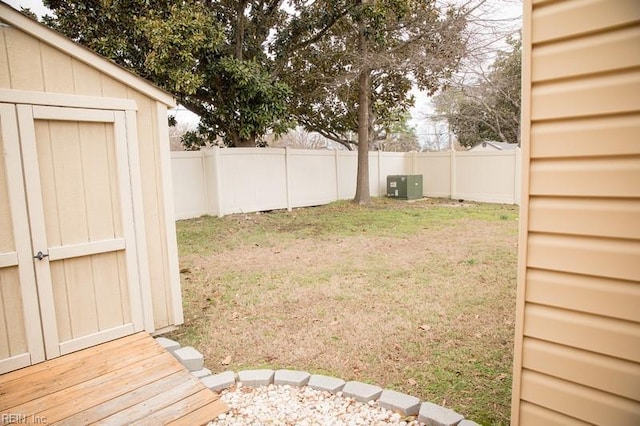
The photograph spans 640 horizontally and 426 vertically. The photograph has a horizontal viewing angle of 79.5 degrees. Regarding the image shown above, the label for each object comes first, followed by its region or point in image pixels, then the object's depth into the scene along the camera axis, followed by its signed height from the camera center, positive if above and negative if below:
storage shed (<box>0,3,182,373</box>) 2.77 -0.16
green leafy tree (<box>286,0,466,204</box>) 9.84 +3.02
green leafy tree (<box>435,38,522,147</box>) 17.28 +3.19
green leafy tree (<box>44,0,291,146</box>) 8.09 +2.88
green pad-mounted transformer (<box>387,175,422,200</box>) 13.02 -0.62
